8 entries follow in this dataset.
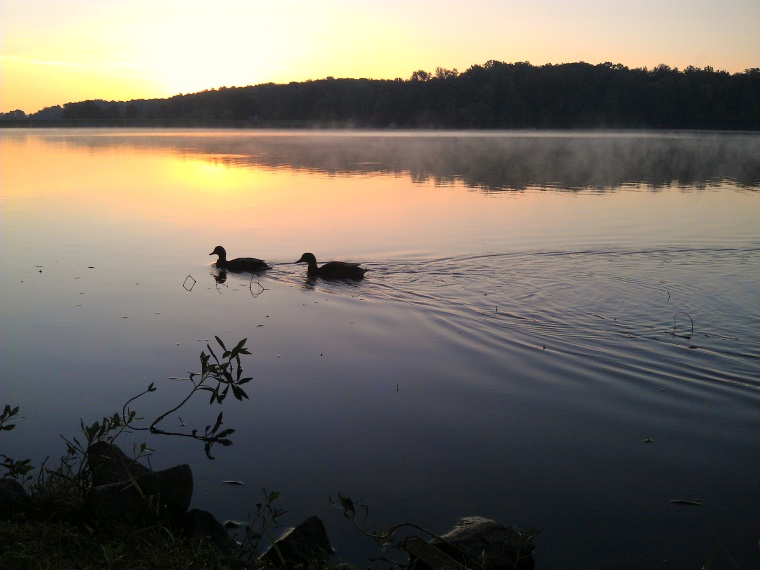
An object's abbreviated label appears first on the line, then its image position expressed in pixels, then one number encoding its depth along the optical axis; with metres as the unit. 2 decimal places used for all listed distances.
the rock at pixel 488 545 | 4.30
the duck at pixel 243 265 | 12.83
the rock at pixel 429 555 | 4.10
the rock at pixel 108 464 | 4.82
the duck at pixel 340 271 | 12.16
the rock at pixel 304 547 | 4.25
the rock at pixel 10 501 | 4.57
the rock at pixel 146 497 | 4.53
